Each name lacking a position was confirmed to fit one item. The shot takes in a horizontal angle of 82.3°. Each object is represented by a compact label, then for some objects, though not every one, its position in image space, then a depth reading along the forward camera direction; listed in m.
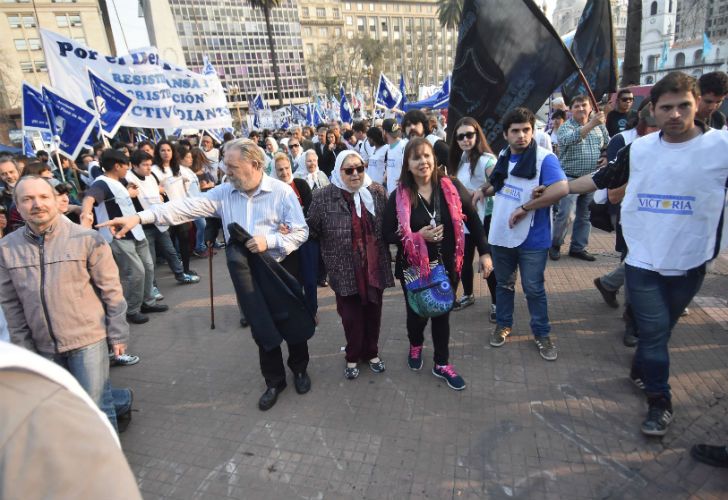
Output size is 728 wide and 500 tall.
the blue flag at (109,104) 7.16
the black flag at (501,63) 3.86
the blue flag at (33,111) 6.84
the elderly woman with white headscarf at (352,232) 3.18
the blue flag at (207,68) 11.54
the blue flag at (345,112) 19.71
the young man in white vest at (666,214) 2.31
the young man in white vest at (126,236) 4.58
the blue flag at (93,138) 11.18
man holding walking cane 2.90
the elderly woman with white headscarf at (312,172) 5.86
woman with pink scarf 3.01
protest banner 7.22
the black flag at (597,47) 4.59
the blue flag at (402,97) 16.83
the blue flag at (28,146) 11.68
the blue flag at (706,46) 29.84
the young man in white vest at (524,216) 3.27
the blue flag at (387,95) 14.62
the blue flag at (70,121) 6.66
